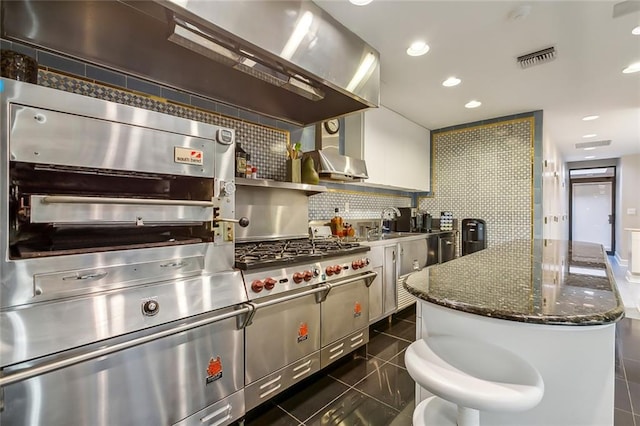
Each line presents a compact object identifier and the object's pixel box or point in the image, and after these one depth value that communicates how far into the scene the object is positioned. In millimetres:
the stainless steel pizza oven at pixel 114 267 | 1021
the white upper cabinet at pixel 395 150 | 3320
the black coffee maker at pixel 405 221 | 4043
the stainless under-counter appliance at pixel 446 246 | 3992
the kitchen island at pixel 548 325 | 884
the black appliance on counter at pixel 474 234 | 4055
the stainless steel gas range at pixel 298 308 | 1646
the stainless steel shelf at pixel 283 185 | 2115
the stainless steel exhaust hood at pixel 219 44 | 1338
